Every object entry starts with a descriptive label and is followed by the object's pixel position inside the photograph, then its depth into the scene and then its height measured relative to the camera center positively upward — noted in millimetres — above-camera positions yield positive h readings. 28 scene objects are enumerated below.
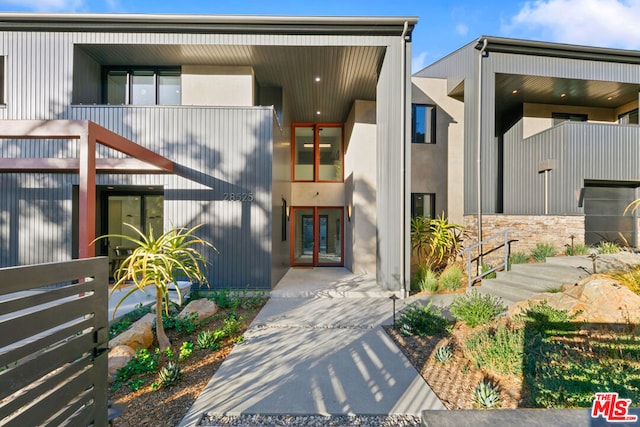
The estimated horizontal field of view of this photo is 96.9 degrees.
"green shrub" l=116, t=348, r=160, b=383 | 3141 -1746
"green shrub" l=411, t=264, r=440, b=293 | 6660 -1677
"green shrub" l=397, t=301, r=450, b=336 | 4223 -1674
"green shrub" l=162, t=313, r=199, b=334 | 4293 -1704
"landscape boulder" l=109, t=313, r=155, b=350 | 3609 -1624
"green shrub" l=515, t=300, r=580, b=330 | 3680 -1378
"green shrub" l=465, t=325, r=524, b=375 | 3061 -1568
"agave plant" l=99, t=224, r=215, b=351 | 3422 -644
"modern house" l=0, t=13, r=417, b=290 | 6484 +1997
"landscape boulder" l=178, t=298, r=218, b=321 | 4915 -1710
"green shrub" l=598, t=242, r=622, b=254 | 6285 -817
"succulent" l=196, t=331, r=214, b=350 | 3801 -1730
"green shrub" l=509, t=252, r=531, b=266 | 6734 -1095
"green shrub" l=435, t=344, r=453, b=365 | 3394 -1721
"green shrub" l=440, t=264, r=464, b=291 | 6789 -1607
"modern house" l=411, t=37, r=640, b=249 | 7781 +2059
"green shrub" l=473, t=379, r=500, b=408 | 2562 -1691
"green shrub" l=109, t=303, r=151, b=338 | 4375 -1787
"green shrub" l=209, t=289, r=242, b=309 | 5617 -1791
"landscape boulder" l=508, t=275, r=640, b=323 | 3803 -1300
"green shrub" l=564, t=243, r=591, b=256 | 6684 -889
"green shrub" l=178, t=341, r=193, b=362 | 3514 -1735
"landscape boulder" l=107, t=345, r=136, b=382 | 3178 -1689
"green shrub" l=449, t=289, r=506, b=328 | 4168 -1468
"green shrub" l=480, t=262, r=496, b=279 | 6930 -1405
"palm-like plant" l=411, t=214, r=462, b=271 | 7838 -822
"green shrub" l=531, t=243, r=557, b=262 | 6611 -930
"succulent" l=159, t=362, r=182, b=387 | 2957 -1712
